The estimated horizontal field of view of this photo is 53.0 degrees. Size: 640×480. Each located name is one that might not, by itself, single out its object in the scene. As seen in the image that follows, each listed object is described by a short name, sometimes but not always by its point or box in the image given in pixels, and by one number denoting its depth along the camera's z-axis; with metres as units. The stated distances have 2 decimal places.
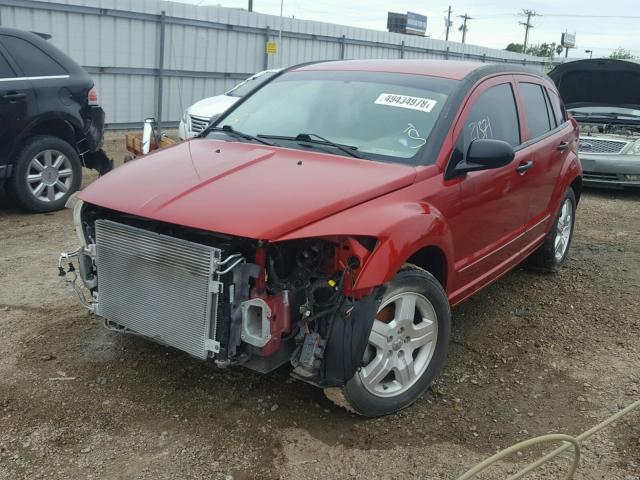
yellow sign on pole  14.84
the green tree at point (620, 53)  47.49
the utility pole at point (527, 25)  64.38
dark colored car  6.36
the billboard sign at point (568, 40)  56.33
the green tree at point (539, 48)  67.29
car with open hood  9.18
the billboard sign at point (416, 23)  50.98
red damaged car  2.80
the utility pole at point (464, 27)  63.41
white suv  9.71
